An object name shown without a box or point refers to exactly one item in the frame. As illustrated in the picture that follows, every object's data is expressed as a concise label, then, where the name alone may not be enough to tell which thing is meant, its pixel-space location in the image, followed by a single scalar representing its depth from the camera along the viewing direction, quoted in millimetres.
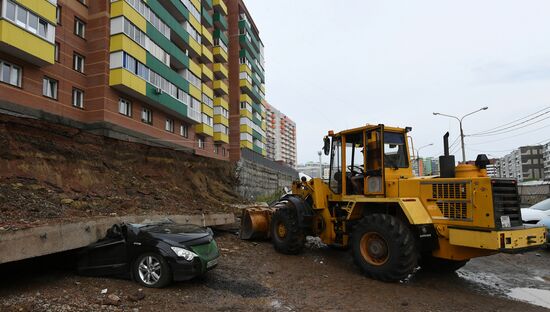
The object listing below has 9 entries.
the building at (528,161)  121600
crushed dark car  6539
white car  11051
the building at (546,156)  130500
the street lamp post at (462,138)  30297
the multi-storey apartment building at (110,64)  20000
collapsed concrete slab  5828
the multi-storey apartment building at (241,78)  58781
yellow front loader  6766
